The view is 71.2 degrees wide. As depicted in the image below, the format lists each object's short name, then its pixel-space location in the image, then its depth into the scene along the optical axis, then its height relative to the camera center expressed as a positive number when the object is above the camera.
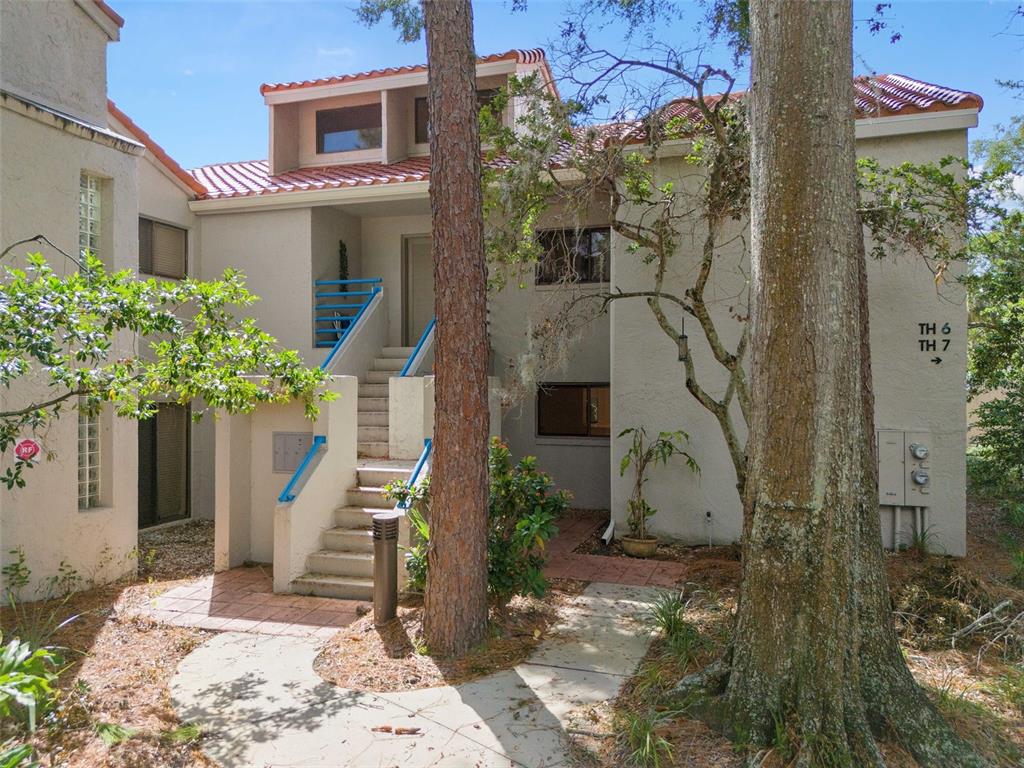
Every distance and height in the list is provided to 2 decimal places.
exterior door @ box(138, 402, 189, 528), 10.80 -1.24
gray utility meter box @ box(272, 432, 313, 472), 8.55 -0.76
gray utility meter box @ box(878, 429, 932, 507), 8.34 -1.00
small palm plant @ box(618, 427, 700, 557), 8.88 -1.05
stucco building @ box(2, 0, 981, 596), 8.21 +0.74
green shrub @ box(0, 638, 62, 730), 3.20 -1.39
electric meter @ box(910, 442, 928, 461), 8.30 -0.77
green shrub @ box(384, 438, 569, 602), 6.09 -1.24
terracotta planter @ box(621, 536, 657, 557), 8.84 -2.01
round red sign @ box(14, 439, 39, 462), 5.65 -0.50
